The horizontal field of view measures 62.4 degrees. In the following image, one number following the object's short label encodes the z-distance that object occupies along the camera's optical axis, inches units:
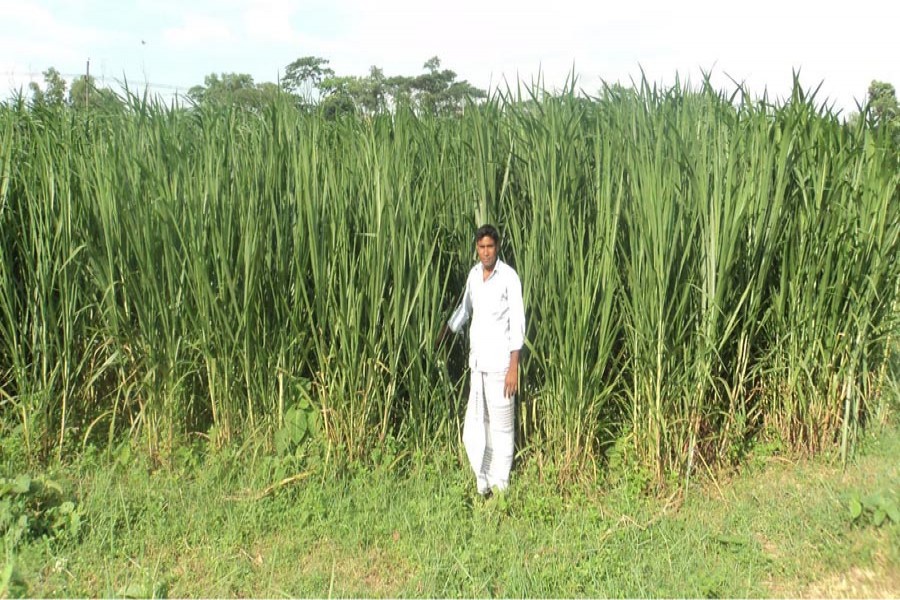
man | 152.6
